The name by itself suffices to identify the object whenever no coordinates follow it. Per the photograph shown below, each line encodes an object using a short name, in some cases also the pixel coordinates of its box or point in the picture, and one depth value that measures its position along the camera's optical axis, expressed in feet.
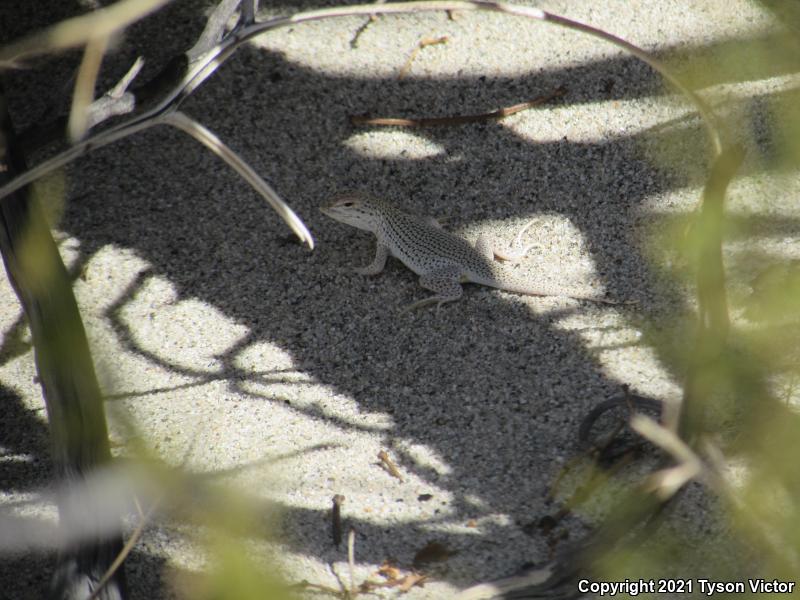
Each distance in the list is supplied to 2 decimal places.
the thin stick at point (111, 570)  16.67
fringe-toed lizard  17.43
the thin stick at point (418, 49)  17.69
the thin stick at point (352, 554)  17.05
